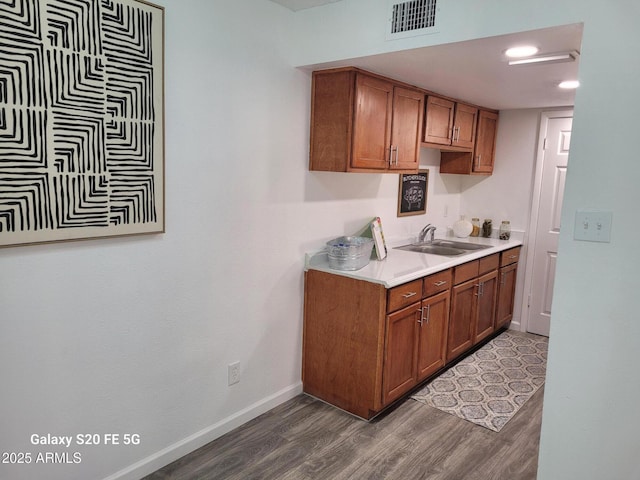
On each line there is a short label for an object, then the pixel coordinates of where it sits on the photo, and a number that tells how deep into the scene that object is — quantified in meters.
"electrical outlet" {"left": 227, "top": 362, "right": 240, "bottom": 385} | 2.66
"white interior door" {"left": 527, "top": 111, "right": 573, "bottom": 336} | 4.21
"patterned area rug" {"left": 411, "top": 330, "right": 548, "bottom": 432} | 3.02
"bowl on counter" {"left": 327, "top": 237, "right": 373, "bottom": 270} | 2.93
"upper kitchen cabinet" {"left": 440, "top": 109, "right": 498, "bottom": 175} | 4.23
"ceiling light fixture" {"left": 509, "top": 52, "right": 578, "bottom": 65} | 2.24
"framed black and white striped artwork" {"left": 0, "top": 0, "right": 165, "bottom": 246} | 1.67
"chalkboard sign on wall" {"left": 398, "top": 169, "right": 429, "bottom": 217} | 3.93
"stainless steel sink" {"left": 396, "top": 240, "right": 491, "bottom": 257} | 3.93
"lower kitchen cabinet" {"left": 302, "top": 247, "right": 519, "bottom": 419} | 2.79
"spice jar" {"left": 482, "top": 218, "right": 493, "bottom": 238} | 4.62
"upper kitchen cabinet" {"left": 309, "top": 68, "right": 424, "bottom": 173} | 2.77
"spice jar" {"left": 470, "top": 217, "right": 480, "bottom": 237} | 4.68
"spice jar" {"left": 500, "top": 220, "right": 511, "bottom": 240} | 4.51
